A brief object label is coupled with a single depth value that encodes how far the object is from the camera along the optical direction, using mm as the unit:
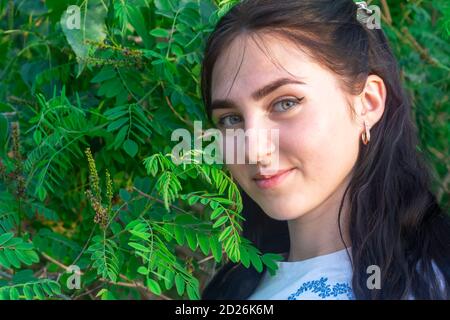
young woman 1626
